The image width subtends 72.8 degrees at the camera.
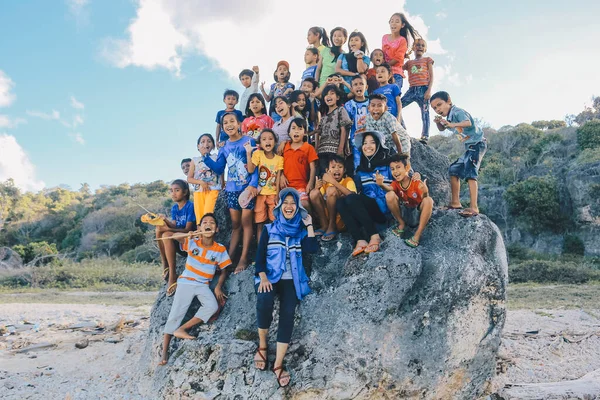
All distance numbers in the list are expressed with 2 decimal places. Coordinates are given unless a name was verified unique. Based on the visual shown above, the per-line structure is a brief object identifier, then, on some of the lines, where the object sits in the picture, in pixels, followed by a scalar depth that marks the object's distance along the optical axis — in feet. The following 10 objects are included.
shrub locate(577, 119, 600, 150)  81.35
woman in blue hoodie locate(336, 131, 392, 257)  14.14
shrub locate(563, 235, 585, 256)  63.36
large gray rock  12.71
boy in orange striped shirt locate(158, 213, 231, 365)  14.52
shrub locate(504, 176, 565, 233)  67.46
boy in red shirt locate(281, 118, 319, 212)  16.14
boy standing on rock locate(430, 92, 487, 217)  15.66
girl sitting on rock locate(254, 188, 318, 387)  12.63
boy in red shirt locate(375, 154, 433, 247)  13.74
